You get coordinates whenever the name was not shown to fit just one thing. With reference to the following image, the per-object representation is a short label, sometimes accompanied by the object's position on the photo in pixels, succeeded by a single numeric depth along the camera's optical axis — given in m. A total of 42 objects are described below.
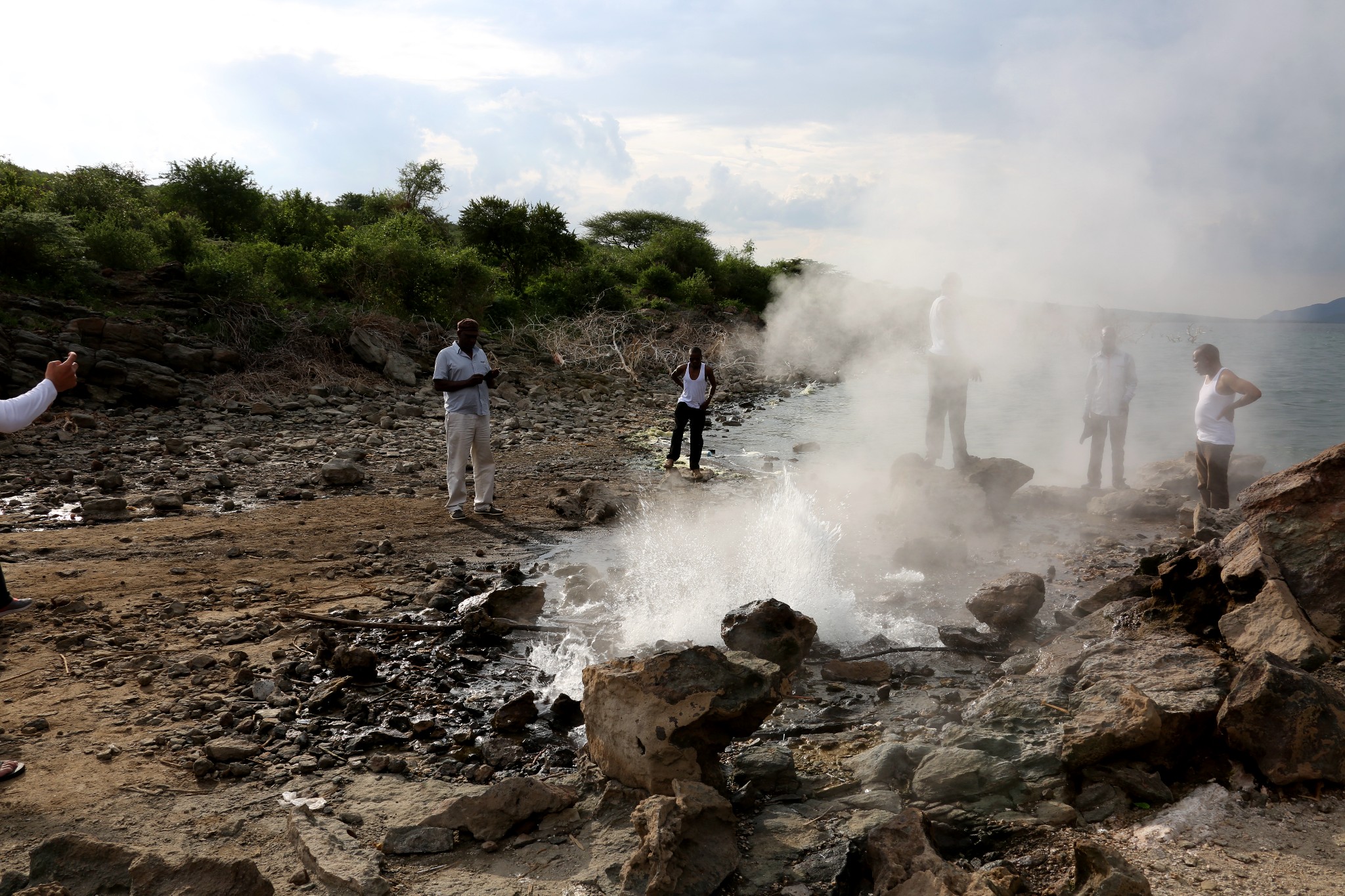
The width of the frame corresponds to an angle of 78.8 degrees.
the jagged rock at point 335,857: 2.76
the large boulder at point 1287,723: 2.80
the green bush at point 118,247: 15.02
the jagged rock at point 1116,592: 4.95
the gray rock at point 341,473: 8.27
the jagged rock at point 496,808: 3.08
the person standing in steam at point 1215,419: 6.71
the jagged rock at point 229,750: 3.52
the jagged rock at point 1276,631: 3.41
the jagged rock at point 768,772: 3.37
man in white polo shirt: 7.27
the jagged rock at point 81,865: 2.64
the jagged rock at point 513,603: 5.26
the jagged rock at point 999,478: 8.36
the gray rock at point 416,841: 2.99
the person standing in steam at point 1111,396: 8.41
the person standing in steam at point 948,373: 8.39
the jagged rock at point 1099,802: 2.91
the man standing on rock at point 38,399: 3.91
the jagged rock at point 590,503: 7.83
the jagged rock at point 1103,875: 2.28
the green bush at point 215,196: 21.89
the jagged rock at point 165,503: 7.06
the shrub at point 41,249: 13.21
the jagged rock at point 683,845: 2.66
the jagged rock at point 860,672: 4.54
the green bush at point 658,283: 30.38
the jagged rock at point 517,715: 3.98
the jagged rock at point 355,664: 4.37
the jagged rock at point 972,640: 4.96
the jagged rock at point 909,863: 2.46
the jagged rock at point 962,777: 3.09
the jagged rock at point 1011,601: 5.17
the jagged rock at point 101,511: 6.75
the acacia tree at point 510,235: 26.77
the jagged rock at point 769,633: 4.55
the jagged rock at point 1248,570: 3.90
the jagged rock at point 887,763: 3.38
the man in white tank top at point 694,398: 9.48
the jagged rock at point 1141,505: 8.06
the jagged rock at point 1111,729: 3.01
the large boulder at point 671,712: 3.19
